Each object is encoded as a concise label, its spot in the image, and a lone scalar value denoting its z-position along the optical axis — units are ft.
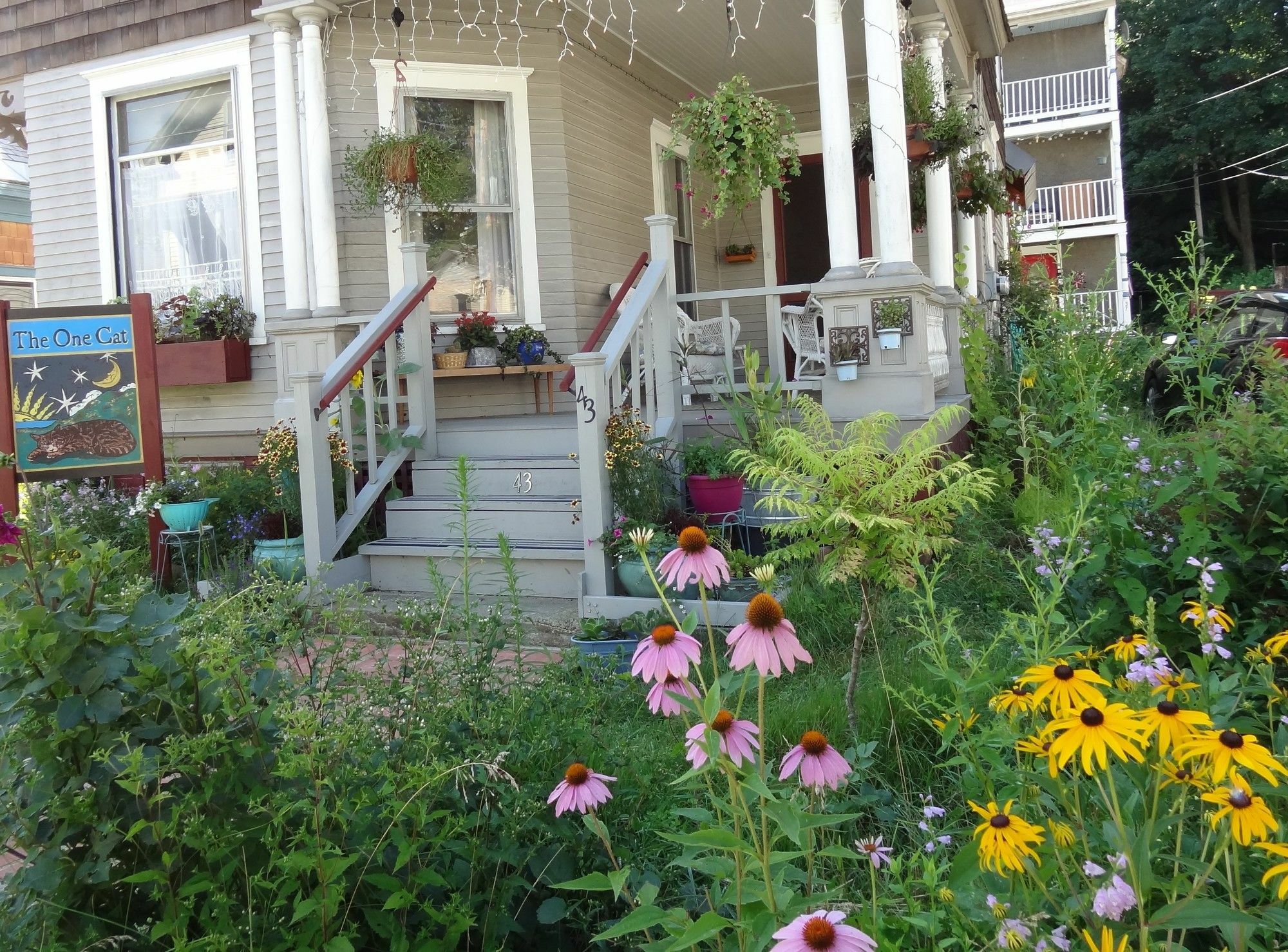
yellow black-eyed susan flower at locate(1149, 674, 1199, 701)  4.98
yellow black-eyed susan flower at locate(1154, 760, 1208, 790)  4.08
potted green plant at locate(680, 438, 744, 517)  17.42
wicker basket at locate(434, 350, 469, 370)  23.61
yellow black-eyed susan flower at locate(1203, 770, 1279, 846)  3.56
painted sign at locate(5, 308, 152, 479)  18.52
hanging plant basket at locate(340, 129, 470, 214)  22.66
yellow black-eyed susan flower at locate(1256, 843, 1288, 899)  3.52
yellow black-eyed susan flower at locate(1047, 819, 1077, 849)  4.44
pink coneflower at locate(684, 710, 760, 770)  4.55
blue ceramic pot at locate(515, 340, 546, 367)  24.11
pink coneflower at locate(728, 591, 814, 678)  4.31
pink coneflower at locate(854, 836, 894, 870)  4.79
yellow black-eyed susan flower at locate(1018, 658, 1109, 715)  4.12
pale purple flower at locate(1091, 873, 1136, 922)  3.52
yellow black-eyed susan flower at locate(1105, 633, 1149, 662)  5.53
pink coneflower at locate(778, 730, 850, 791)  4.72
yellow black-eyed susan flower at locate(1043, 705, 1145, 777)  3.64
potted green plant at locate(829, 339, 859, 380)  18.03
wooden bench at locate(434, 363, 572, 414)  23.38
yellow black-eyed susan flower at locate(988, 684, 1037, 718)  4.91
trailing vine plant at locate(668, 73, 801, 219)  19.48
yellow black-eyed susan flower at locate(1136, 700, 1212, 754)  3.90
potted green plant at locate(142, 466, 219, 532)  19.42
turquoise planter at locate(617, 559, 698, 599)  15.76
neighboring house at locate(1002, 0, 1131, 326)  78.28
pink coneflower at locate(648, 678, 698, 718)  4.81
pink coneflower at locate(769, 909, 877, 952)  3.48
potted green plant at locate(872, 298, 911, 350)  17.74
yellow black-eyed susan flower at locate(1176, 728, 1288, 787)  3.71
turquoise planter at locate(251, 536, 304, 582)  18.10
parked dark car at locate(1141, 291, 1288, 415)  25.65
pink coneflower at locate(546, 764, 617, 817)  5.03
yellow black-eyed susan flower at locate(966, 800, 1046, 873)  3.85
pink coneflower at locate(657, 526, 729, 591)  4.83
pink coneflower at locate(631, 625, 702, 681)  4.54
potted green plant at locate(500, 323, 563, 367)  24.12
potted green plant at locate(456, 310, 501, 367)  23.86
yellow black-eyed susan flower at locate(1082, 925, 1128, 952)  3.56
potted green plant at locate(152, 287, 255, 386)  24.75
